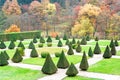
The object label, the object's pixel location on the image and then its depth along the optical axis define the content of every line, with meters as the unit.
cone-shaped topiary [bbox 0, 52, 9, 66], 25.50
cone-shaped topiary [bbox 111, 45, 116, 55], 30.33
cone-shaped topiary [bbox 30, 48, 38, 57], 30.38
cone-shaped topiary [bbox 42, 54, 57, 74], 21.58
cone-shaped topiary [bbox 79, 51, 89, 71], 22.53
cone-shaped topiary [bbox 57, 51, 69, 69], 23.55
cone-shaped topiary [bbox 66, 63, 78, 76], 20.80
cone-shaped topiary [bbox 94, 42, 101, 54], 31.49
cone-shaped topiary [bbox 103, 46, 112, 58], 28.30
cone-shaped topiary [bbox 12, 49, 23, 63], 26.95
